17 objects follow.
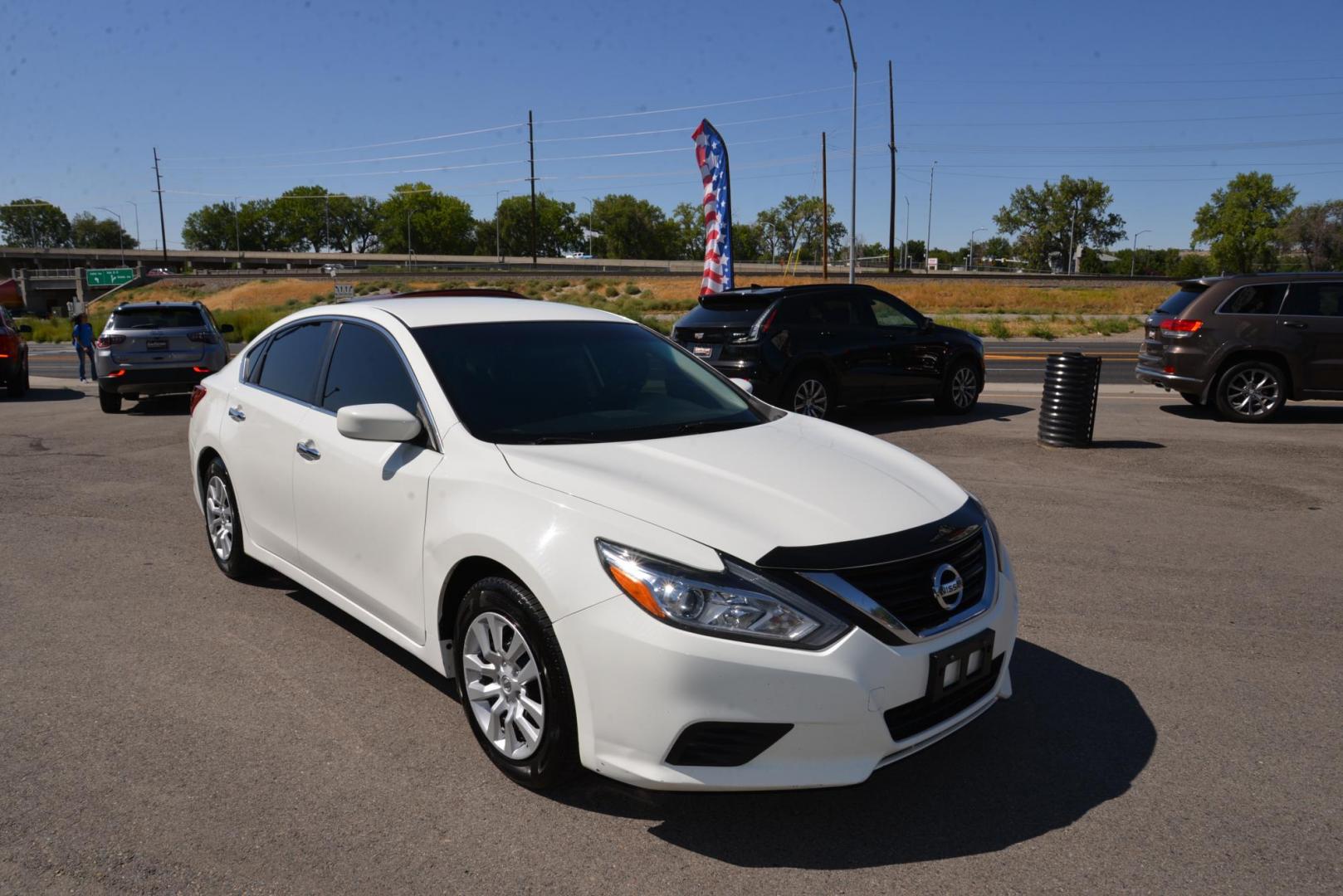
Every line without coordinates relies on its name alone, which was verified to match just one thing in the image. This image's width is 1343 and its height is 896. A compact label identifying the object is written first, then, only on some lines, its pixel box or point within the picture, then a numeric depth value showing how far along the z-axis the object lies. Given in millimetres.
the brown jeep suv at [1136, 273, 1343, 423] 11719
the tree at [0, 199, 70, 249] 168500
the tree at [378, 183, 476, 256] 145875
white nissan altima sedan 2887
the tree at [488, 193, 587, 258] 150625
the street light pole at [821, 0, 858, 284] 35688
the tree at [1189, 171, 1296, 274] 113125
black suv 11117
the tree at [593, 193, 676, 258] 142500
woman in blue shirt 19797
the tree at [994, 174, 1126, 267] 133750
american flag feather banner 20422
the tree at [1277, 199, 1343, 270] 106625
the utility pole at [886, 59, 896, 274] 53969
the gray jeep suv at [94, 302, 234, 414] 13836
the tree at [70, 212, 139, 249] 174250
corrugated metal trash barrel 9891
